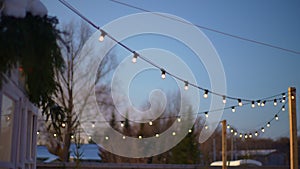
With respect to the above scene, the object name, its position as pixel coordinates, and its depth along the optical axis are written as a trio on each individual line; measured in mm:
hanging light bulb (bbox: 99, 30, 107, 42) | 5996
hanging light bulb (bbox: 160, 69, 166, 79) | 7500
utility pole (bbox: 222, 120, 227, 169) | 12866
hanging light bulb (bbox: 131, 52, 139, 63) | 6652
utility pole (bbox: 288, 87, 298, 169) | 9148
